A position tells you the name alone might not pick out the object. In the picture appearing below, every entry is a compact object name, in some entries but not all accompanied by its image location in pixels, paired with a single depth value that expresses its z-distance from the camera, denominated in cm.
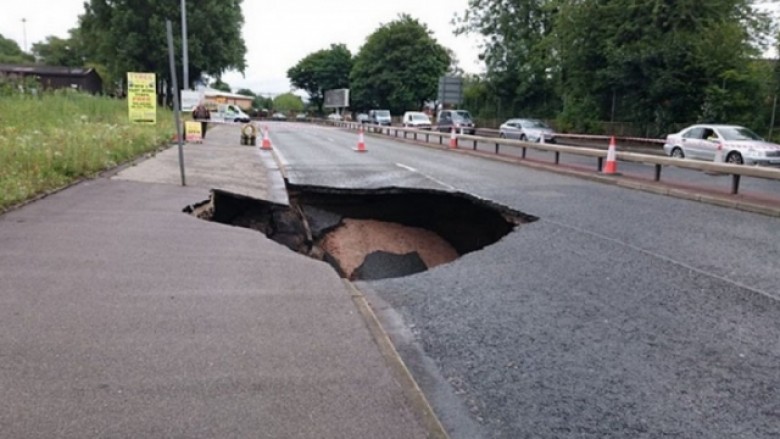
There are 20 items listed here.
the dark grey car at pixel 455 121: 4142
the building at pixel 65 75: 6450
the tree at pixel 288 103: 10806
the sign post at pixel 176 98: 942
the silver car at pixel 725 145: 1892
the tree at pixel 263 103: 11224
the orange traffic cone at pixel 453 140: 2600
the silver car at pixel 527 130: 3223
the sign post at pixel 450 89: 4394
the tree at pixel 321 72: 9062
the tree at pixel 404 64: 6888
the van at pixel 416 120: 4625
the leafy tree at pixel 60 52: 9201
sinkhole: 1038
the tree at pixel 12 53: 9950
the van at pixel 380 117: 5666
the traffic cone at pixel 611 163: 1521
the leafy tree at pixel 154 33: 4394
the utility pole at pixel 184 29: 2366
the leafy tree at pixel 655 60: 2888
